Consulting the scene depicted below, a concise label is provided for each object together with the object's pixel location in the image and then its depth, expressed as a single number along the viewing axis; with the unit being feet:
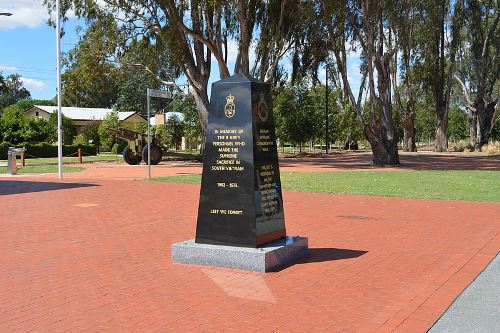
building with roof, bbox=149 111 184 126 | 199.86
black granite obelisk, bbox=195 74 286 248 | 23.21
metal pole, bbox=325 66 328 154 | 174.77
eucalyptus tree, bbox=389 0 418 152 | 134.83
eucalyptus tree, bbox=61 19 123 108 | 102.58
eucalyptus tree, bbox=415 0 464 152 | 158.71
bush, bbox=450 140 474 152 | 182.09
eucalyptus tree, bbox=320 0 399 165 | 98.65
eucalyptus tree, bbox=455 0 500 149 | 159.84
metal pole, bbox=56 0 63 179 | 76.59
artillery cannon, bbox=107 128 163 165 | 108.77
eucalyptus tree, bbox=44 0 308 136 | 96.89
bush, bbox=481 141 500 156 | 158.11
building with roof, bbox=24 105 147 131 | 229.25
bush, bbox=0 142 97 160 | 153.38
